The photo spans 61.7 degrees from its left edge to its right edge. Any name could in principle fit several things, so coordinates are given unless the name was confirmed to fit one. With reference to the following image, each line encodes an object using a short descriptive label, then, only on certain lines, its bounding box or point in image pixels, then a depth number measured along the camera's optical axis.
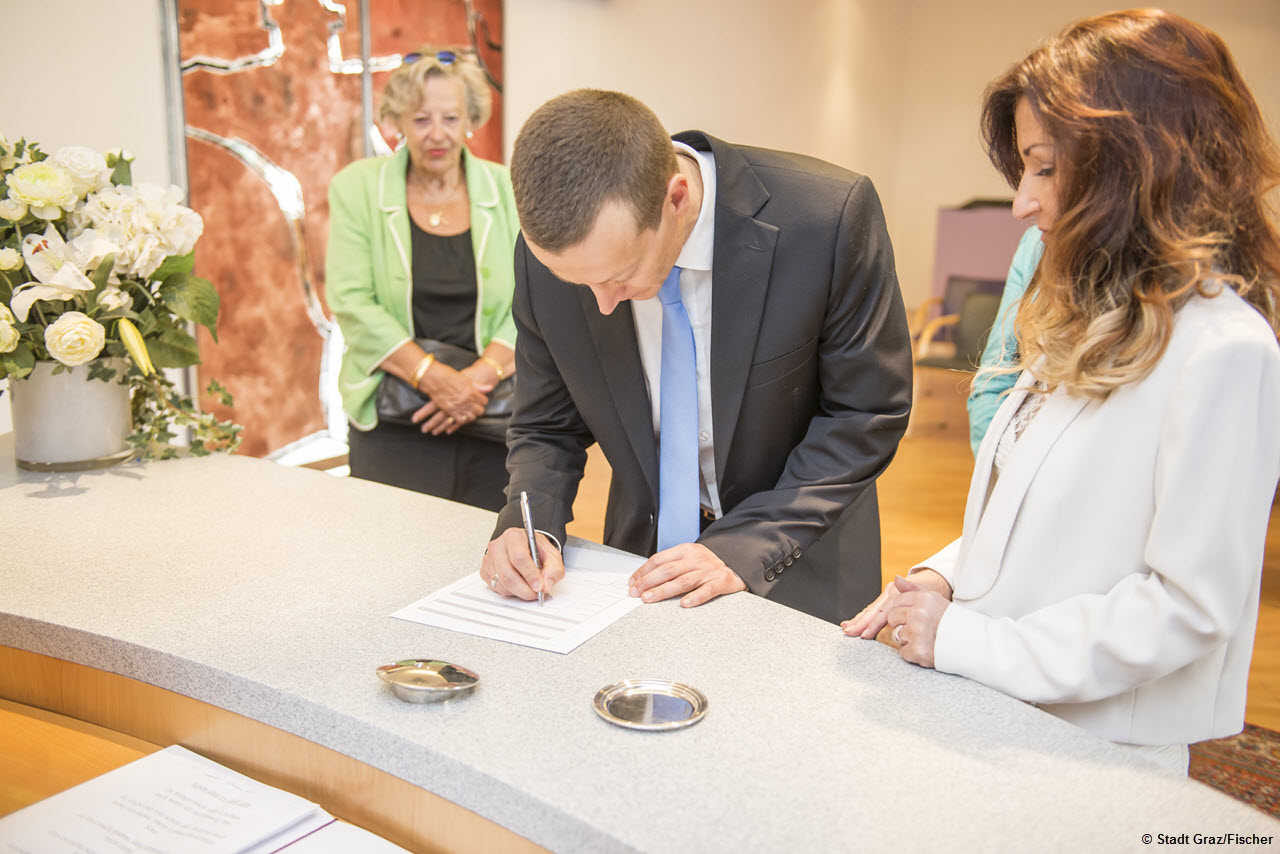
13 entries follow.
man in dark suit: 1.83
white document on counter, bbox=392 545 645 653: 1.41
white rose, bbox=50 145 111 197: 1.98
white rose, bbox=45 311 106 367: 1.93
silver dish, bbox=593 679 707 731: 1.17
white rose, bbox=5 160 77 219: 1.90
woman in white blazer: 1.15
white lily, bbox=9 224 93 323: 1.93
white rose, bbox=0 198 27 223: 1.92
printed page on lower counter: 1.11
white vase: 2.08
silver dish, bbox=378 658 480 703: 1.21
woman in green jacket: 3.16
